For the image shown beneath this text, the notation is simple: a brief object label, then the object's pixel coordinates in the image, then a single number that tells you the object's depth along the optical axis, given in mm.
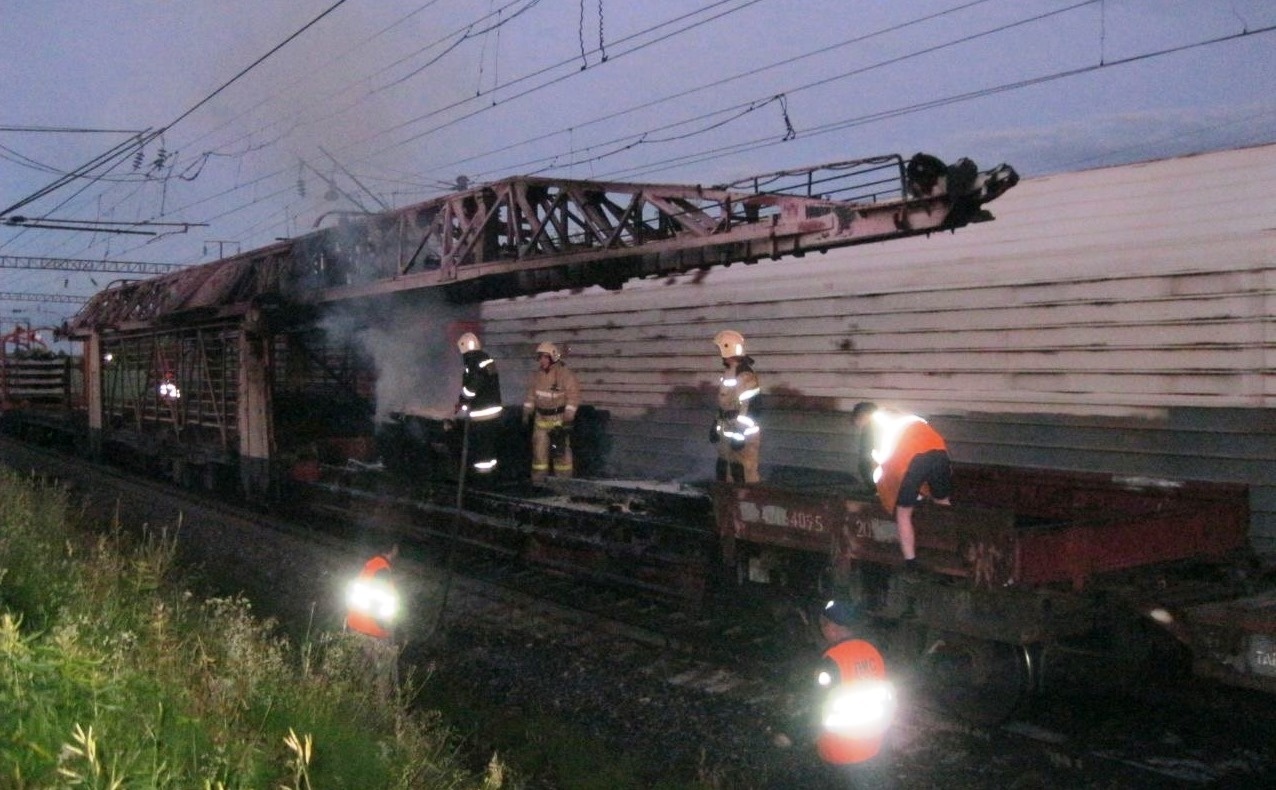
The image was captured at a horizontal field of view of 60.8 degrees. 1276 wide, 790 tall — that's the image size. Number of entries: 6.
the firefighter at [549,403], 10984
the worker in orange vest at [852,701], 4273
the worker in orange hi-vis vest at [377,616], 5641
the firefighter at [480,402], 10695
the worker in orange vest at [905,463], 5816
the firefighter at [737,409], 9172
